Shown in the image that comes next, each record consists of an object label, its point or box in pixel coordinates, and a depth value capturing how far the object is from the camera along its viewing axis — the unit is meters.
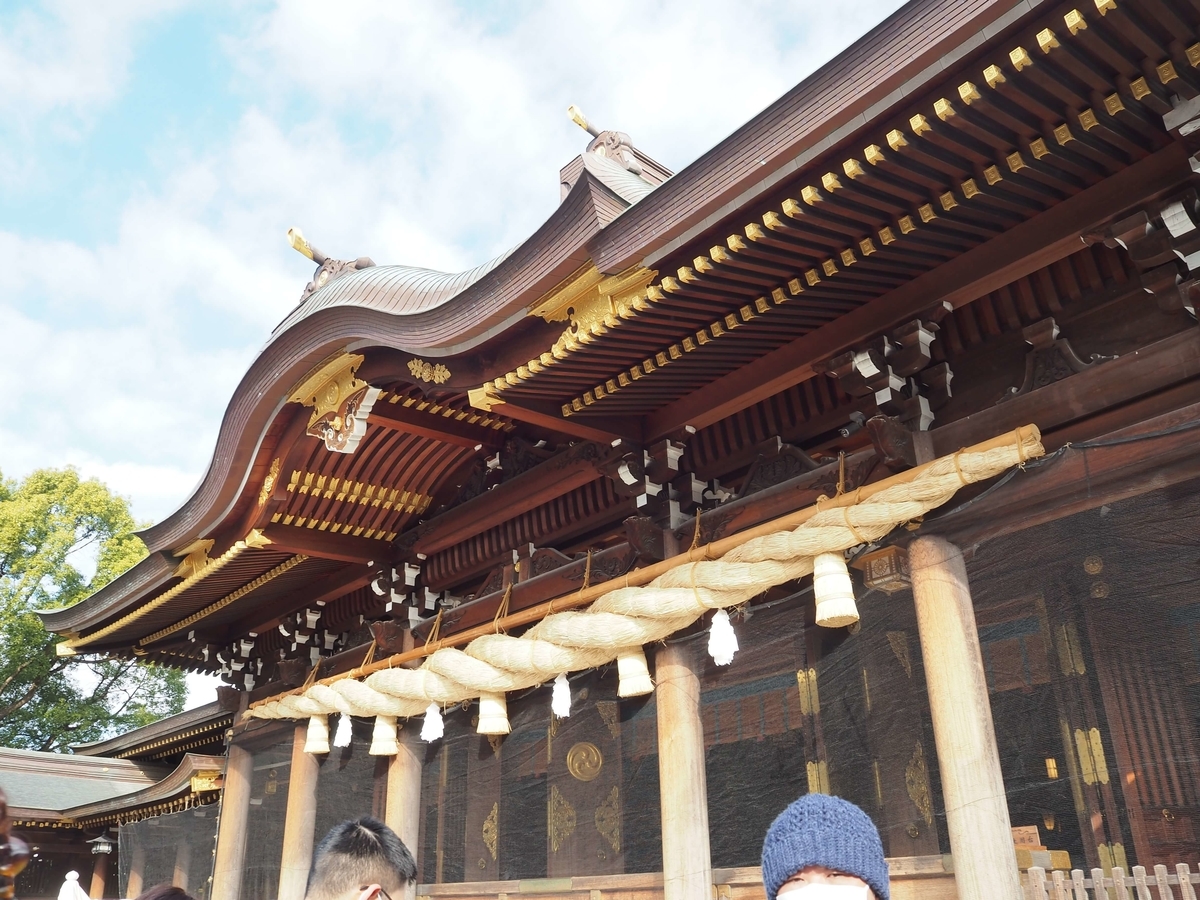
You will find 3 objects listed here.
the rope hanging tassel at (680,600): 3.64
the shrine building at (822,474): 2.99
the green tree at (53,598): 18.23
